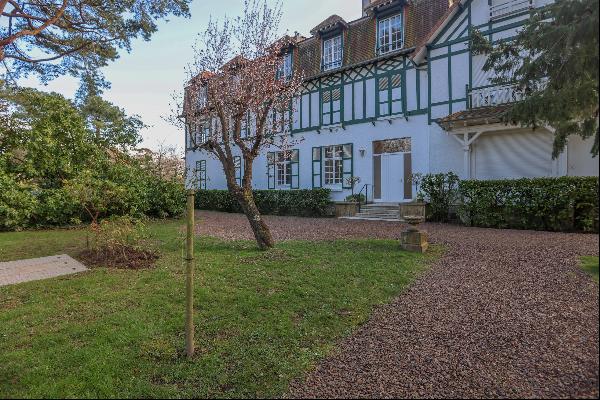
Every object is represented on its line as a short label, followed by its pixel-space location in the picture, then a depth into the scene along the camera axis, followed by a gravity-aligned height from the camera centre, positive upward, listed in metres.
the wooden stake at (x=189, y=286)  3.30 -0.80
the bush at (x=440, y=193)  11.96 +0.15
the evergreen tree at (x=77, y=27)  9.59 +4.62
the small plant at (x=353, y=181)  15.61 +0.70
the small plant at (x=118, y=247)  6.55 -0.91
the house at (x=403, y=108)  11.62 +3.38
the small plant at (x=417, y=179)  13.46 +0.67
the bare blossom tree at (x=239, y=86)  7.36 +2.52
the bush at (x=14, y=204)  11.17 -0.18
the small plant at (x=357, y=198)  15.00 -0.01
